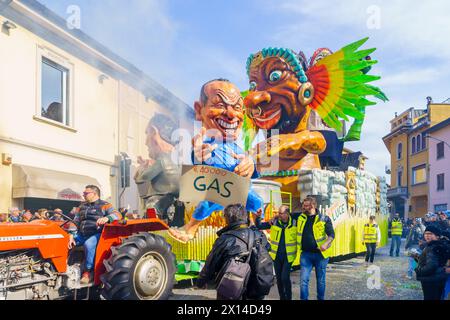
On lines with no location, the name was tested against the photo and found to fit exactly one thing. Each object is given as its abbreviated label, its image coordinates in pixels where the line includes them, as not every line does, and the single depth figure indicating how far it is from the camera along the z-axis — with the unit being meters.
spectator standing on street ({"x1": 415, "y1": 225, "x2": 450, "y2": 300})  4.47
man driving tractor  4.92
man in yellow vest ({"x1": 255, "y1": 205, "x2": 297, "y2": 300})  5.56
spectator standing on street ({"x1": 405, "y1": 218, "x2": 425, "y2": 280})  10.79
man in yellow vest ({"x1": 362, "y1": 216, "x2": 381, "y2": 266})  10.18
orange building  30.88
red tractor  4.35
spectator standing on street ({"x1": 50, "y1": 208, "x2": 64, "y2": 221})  6.99
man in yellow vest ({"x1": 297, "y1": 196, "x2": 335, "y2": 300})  5.22
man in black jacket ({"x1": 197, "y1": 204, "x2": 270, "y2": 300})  3.34
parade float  10.00
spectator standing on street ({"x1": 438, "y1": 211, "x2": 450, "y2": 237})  9.88
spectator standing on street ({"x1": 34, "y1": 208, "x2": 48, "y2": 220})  6.69
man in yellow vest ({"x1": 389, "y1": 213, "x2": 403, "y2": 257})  12.06
